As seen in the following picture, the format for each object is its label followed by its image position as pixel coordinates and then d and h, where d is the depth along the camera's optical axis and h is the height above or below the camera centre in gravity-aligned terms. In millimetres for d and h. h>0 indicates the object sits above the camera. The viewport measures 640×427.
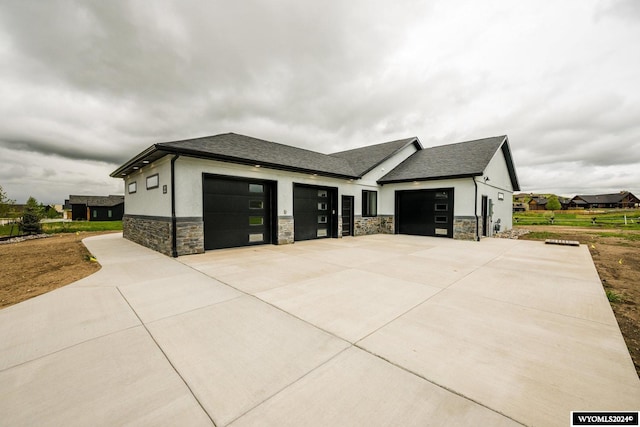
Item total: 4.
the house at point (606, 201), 66500 +2615
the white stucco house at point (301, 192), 8078 +872
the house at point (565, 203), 73325 +2121
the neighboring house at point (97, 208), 39406 +309
